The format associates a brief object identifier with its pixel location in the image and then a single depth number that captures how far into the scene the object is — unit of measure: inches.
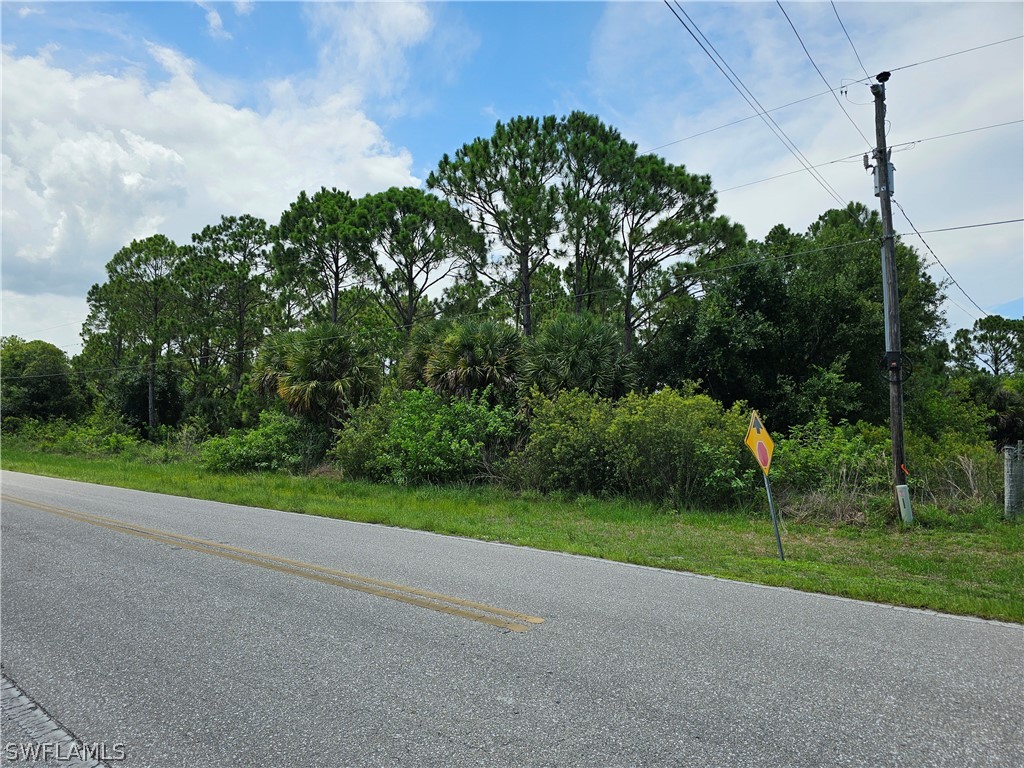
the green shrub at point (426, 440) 667.4
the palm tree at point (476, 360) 752.3
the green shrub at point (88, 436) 1332.4
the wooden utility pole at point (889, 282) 472.1
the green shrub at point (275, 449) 856.9
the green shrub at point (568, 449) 572.4
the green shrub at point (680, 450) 506.6
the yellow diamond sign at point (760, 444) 343.9
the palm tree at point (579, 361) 701.9
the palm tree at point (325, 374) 861.8
